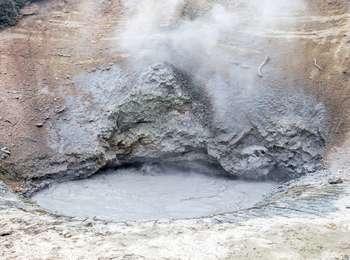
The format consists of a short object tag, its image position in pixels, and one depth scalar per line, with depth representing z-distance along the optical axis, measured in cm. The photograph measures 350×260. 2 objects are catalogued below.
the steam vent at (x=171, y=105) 1313
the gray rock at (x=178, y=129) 1370
